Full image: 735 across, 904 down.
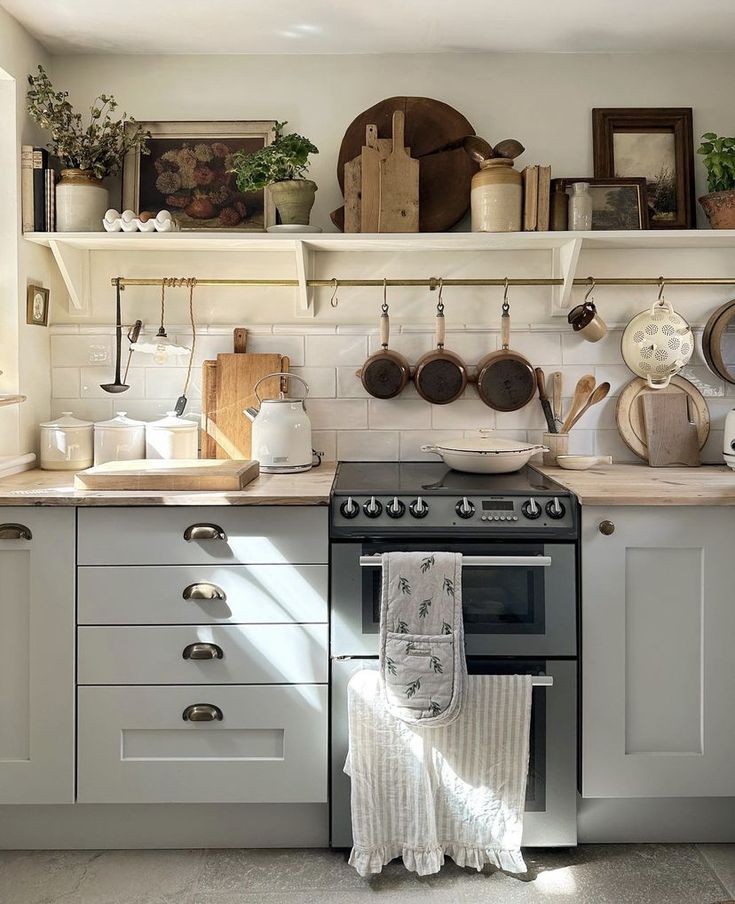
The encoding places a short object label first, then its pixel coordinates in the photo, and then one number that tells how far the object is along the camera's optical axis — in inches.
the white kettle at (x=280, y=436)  99.3
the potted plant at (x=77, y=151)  101.3
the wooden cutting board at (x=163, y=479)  87.3
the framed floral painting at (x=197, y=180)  108.8
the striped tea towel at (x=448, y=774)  83.4
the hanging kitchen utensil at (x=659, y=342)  105.3
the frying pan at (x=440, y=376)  108.7
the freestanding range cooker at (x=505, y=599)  85.1
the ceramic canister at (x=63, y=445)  104.5
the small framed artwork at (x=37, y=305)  104.0
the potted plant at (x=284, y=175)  100.5
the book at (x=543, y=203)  100.3
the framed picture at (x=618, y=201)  104.7
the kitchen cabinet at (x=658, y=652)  85.4
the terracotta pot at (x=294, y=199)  101.2
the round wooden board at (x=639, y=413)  109.2
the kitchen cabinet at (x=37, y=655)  85.7
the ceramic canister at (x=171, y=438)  104.8
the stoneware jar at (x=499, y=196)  99.7
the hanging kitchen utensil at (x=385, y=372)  108.7
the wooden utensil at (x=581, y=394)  108.7
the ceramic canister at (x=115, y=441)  105.3
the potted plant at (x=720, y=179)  101.4
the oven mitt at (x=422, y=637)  80.9
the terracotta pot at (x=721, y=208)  101.2
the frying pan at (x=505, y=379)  108.3
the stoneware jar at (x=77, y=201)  102.9
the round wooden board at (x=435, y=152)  107.6
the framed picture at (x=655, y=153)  108.0
